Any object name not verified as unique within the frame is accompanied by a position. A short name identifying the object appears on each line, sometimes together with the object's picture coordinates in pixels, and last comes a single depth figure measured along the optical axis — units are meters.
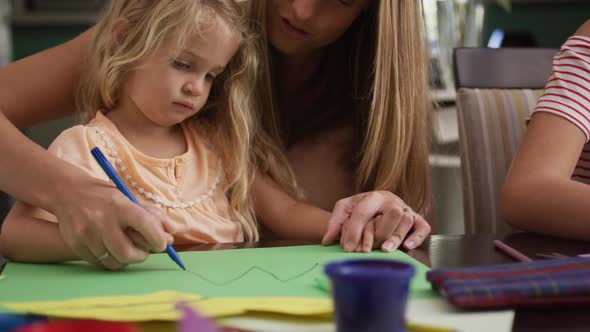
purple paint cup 0.49
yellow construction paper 0.60
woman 0.89
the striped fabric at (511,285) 0.64
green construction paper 0.71
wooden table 0.87
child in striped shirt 1.03
